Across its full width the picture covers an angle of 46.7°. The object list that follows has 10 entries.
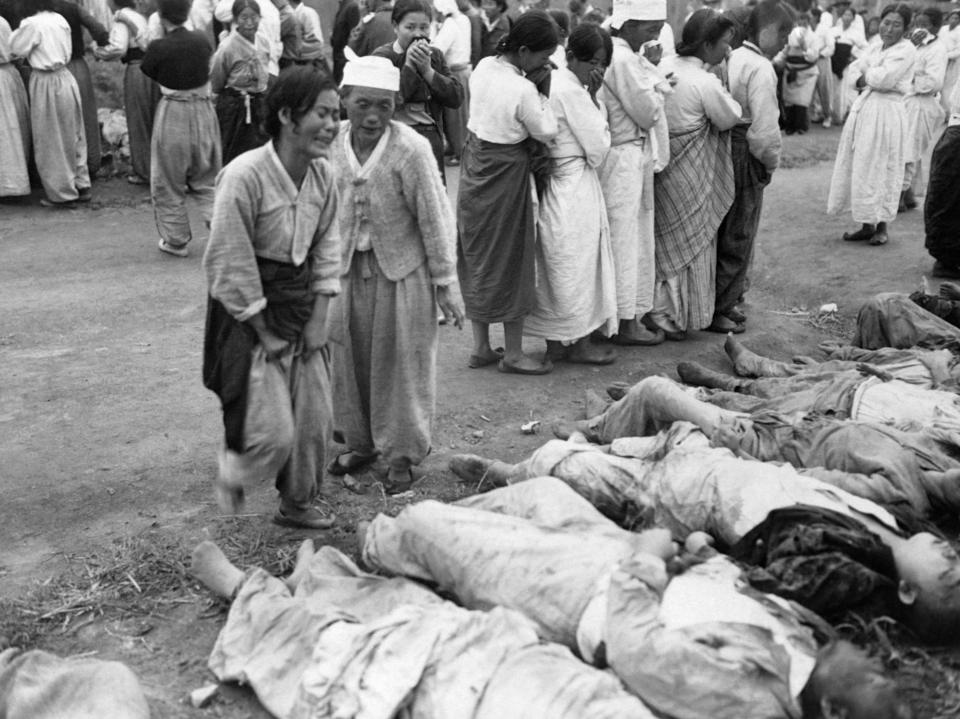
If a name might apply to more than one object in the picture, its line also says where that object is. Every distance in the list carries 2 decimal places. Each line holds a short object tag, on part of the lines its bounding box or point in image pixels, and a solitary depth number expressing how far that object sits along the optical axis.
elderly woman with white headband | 4.22
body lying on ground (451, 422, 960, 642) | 3.23
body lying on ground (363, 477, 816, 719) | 2.75
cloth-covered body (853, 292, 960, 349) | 5.77
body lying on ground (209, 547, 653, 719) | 2.74
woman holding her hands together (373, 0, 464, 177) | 6.73
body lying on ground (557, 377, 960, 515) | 3.92
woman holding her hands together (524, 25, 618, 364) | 5.72
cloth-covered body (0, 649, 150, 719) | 2.85
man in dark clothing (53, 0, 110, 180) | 9.30
